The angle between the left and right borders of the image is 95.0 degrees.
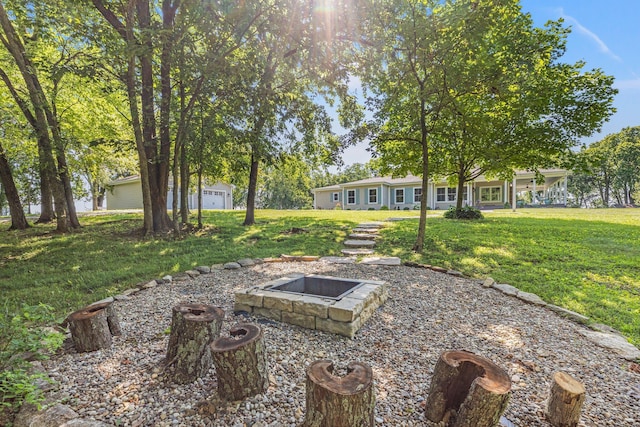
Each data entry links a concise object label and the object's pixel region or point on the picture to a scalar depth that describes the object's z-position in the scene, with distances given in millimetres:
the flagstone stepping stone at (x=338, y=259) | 5805
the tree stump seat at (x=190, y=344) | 2148
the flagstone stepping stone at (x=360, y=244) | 7203
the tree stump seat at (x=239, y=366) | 1876
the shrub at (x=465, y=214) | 11195
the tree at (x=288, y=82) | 7070
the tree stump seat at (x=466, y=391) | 1572
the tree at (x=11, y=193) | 9312
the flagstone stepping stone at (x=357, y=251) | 6582
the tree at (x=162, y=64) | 5988
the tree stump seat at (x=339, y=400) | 1494
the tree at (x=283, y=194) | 31123
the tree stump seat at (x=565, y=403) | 1752
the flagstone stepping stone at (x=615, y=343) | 2672
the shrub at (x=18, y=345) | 1714
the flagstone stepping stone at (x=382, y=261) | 5656
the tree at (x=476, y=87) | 5496
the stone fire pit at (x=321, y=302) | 2877
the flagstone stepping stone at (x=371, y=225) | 9512
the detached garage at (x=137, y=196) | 21641
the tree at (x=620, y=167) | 27969
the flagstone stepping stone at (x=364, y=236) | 7883
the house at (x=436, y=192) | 19969
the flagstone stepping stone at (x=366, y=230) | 8594
